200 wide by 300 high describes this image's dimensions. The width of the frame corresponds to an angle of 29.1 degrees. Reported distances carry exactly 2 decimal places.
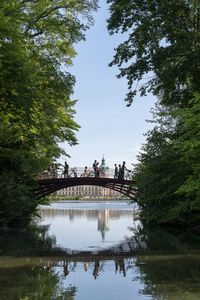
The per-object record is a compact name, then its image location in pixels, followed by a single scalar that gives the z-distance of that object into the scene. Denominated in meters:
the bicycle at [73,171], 37.69
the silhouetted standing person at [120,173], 37.31
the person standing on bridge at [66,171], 37.12
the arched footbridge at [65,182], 35.75
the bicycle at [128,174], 36.23
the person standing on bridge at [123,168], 36.67
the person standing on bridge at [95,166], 38.75
